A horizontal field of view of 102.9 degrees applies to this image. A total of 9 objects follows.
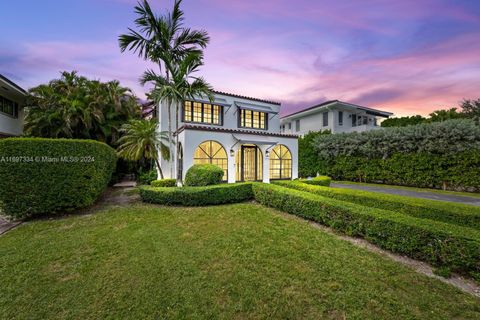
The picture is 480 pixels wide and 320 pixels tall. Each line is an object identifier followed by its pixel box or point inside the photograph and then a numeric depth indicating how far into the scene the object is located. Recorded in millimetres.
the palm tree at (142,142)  11414
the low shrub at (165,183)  11008
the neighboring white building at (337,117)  23891
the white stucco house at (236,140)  12117
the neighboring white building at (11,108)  12109
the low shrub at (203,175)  9930
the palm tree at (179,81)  10727
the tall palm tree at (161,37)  10555
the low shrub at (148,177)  14076
